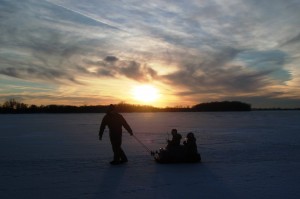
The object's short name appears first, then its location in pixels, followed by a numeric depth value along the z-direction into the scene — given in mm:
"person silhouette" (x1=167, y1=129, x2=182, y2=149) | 6134
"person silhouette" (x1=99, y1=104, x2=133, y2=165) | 6155
